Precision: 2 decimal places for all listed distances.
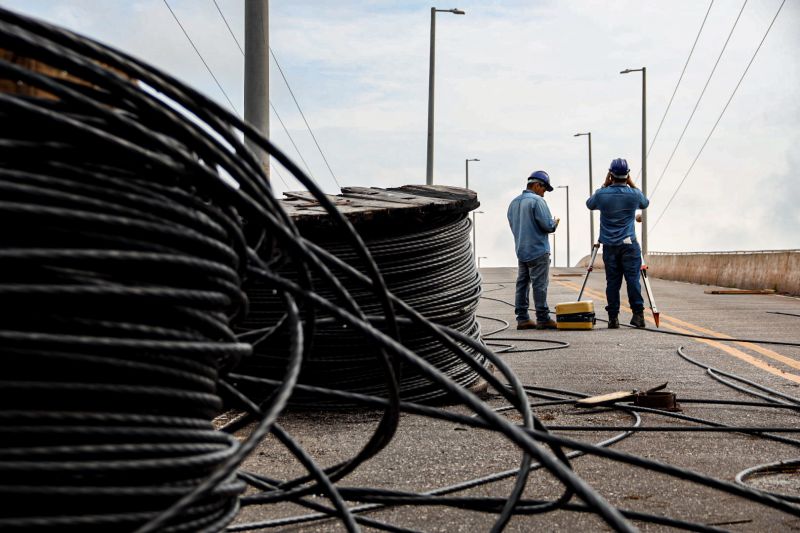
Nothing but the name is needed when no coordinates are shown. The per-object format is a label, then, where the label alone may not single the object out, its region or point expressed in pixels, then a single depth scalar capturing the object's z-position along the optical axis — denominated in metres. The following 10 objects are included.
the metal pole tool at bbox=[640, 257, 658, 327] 11.54
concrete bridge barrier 19.39
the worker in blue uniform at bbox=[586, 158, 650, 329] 12.00
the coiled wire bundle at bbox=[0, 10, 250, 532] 1.70
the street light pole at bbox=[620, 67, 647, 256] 38.65
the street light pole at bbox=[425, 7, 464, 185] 27.39
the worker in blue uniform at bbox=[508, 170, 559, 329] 11.91
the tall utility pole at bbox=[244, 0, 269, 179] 9.43
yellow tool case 11.47
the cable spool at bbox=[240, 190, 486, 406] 5.38
